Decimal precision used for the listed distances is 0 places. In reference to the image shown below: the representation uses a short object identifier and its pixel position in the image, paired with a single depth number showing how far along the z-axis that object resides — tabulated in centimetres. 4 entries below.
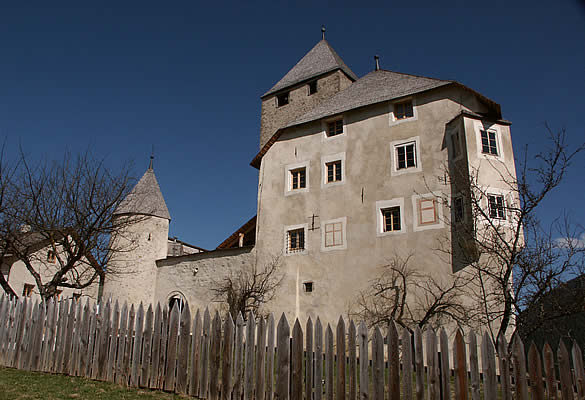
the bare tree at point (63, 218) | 1304
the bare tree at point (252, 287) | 2073
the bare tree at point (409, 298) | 1639
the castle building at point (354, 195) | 1767
